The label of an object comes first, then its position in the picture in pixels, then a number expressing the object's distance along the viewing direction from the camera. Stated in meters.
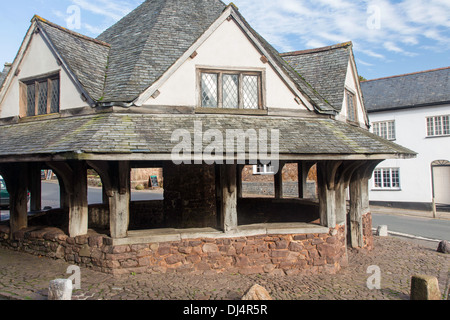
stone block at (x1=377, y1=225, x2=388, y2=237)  13.40
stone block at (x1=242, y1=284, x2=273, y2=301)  5.34
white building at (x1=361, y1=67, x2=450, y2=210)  21.55
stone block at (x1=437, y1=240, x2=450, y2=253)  10.65
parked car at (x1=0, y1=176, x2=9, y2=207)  18.55
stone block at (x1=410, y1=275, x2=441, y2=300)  5.50
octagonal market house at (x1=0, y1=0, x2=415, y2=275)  7.23
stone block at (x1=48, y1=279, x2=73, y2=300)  5.30
